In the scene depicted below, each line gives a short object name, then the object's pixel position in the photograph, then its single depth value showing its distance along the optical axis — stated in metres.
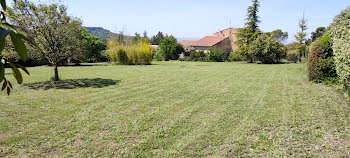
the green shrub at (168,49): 39.59
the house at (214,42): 45.81
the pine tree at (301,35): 31.27
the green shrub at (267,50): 26.09
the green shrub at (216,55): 33.09
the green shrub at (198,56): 33.88
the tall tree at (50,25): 7.96
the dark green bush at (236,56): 31.35
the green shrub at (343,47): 5.21
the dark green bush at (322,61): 8.12
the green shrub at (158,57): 38.34
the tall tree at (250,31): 29.89
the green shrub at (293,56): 30.61
